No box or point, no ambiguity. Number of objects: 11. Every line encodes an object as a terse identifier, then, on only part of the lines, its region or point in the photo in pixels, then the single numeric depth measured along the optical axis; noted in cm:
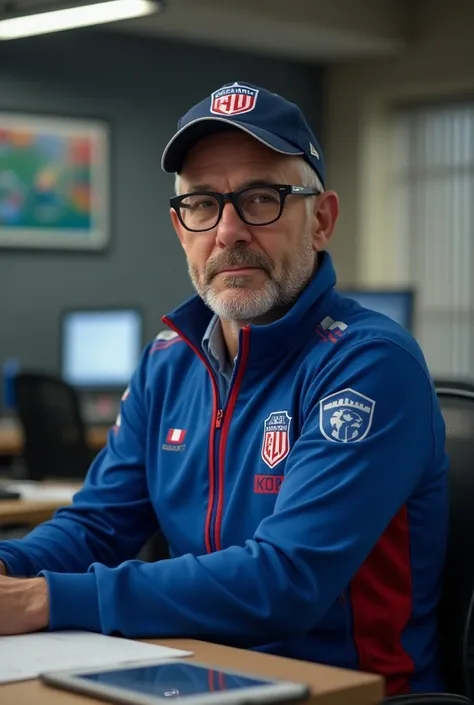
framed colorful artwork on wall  901
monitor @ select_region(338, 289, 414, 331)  807
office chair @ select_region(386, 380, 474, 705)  255
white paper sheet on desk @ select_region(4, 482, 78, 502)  440
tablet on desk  163
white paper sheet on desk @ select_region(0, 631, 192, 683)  188
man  216
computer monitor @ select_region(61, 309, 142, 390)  920
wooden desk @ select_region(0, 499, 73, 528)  402
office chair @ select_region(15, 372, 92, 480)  740
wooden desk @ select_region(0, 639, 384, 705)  171
